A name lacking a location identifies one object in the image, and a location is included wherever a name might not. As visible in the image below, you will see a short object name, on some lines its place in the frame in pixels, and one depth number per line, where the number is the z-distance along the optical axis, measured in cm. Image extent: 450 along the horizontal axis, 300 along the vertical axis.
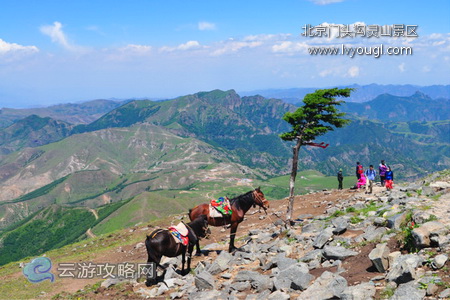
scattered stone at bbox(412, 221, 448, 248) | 1366
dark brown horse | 1855
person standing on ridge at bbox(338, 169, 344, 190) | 4528
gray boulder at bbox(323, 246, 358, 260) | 1589
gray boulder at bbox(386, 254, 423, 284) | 1155
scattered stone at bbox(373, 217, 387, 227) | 1875
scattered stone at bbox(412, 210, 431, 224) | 1593
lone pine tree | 2900
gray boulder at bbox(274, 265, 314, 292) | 1370
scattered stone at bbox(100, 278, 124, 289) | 1986
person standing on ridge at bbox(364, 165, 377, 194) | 3542
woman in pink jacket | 3989
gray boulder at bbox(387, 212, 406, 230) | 1719
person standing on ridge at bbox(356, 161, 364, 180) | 3958
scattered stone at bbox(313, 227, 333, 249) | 1857
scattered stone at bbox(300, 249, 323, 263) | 1692
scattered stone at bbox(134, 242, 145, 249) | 3497
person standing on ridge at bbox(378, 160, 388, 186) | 3699
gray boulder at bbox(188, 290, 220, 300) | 1465
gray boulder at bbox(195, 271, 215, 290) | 1623
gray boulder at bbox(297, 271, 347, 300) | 1186
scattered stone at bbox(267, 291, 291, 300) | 1289
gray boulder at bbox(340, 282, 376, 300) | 1121
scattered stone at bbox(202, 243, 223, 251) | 2580
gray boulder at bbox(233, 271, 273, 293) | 1477
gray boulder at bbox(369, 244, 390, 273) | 1337
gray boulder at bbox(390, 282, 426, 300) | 1034
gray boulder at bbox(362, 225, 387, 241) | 1689
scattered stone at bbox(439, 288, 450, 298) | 1008
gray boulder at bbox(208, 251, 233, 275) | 1869
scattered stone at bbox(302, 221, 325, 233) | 2334
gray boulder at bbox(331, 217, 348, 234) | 1969
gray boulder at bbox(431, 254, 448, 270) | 1191
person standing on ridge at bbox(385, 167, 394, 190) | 3469
